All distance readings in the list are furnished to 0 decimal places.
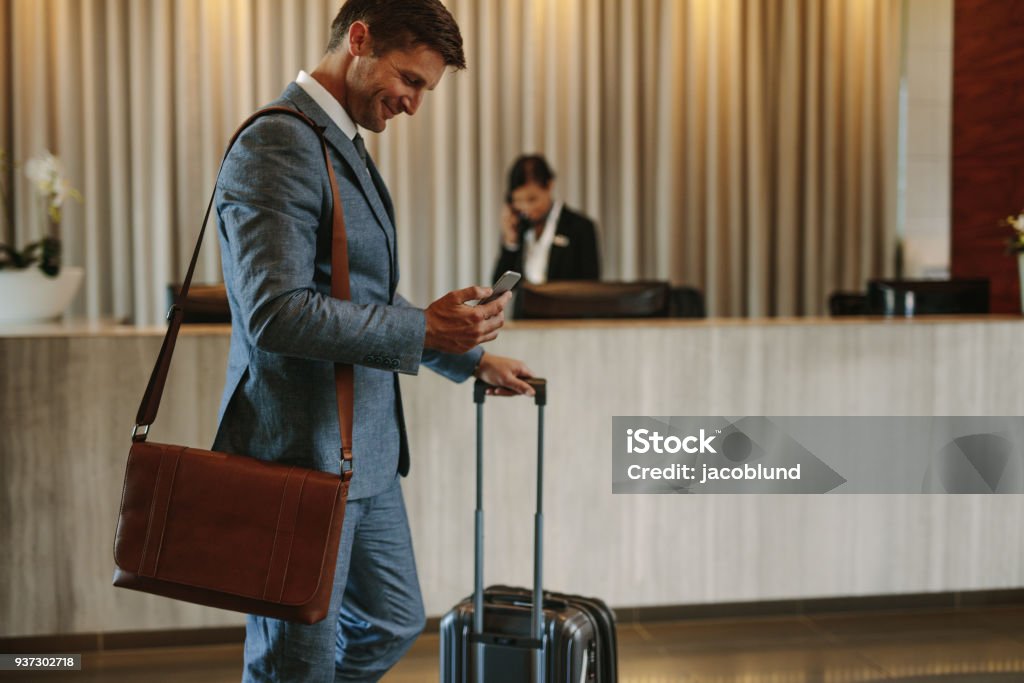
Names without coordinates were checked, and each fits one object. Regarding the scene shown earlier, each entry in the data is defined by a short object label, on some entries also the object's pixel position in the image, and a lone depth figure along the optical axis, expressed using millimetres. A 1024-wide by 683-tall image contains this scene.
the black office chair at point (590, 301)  3090
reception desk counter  2684
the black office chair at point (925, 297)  3467
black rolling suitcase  1820
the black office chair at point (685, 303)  4145
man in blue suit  1396
